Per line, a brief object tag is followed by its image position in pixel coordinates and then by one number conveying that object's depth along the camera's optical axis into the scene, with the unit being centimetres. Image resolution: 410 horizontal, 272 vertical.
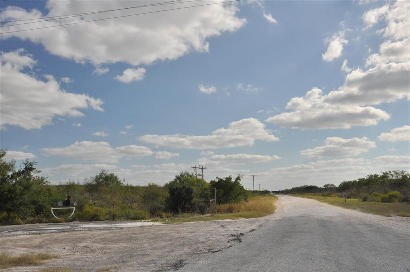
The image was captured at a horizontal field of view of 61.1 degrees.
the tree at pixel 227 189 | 4138
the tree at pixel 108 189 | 3406
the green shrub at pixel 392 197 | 4919
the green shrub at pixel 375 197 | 5377
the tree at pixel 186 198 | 3366
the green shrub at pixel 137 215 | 2722
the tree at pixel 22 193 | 2331
